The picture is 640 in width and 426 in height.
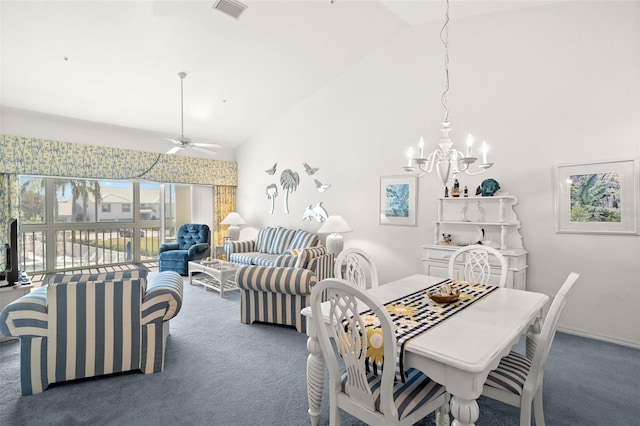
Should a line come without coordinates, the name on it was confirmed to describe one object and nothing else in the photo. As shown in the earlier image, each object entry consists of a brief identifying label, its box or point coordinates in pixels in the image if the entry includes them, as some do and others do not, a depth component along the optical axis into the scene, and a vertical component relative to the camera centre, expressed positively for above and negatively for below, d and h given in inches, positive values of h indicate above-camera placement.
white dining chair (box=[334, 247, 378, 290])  104.0 -17.1
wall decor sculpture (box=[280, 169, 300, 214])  245.3 +22.9
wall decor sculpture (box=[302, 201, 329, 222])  226.1 -0.4
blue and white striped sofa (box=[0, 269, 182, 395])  88.2 -30.8
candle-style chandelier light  82.7 +13.5
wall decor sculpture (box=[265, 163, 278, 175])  261.1 +33.6
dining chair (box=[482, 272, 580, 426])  58.4 -32.3
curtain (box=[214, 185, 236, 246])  289.7 +4.3
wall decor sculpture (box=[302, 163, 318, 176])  231.1 +30.3
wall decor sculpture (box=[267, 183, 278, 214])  261.9 +15.5
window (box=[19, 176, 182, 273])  235.0 -6.5
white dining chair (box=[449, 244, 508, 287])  107.0 -15.9
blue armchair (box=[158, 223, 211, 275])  235.0 -26.2
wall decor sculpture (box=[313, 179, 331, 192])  223.6 +17.9
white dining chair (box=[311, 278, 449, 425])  53.8 -29.1
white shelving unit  140.1 -8.8
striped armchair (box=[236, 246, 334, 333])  133.1 -33.5
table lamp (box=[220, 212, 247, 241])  267.6 -8.1
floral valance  192.1 +34.5
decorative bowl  76.9 -19.9
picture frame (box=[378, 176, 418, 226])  179.9 +6.4
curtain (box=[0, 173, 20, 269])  185.2 +7.4
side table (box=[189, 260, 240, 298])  186.5 -34.9
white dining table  51.6 -22.6
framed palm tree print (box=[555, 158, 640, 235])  122.6 +5.3
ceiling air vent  132.6 +83.9
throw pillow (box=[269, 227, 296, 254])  234.4 -19.6
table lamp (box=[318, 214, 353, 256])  193.3 -10.2
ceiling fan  155.8 +34.4
